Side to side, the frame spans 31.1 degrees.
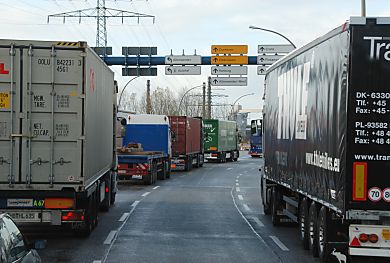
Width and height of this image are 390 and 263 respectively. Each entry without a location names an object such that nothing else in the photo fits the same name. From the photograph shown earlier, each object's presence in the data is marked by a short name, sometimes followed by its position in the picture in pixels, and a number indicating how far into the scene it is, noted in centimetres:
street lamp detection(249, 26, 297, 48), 3366
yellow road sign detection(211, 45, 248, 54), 4475
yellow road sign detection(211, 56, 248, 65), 4488
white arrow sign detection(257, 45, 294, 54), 4462
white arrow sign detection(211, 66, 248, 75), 4541
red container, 4122
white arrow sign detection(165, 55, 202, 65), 4466
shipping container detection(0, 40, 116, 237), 1234
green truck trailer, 5634
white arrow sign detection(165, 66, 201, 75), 4497
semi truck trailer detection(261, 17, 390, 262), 907
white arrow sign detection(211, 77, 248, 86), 4797
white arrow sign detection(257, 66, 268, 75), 4484
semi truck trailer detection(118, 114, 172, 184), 3438
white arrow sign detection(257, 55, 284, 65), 4391
